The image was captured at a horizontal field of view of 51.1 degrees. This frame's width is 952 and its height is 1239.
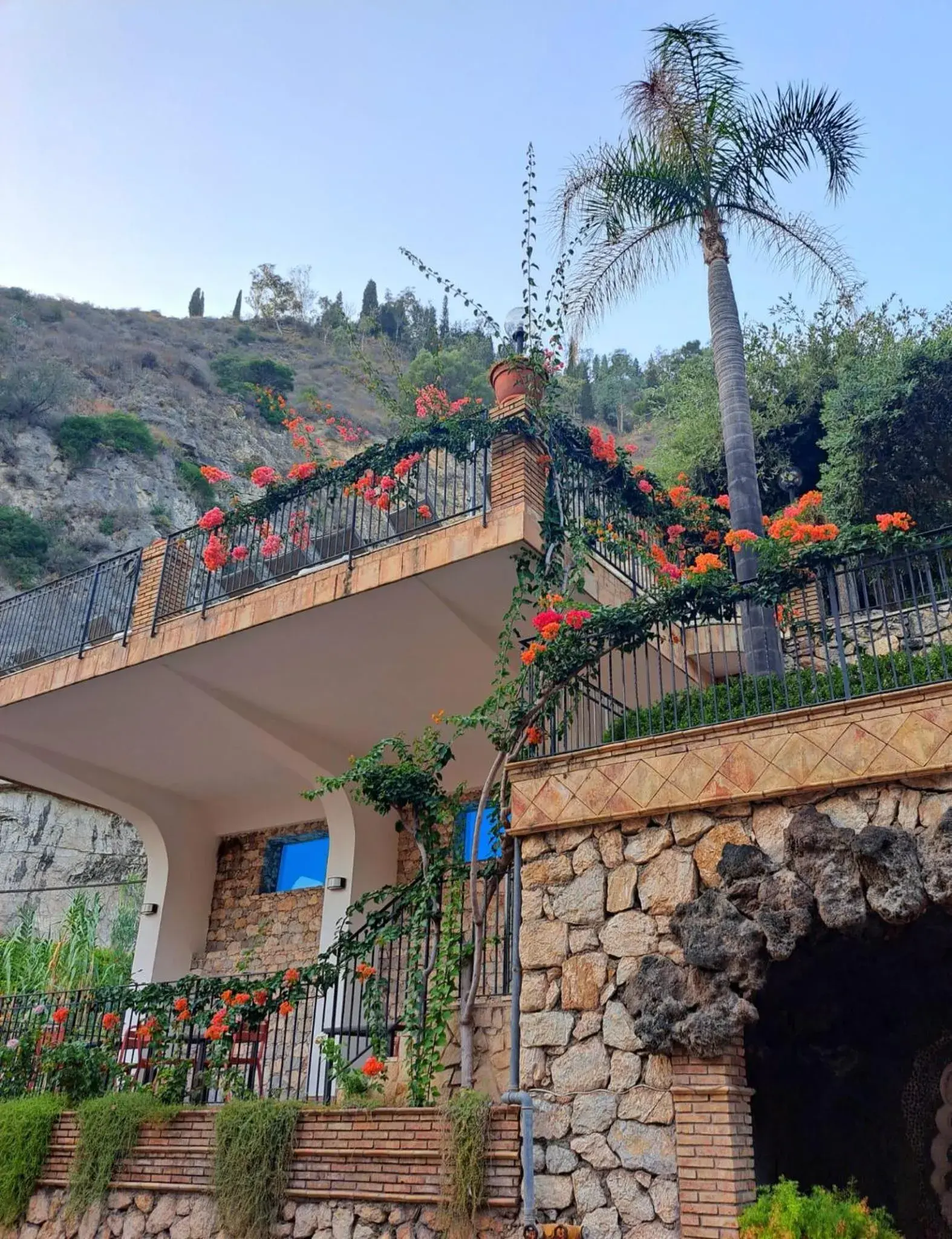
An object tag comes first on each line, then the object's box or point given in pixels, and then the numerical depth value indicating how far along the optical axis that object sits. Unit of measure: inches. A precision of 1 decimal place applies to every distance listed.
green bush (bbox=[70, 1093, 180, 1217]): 308.8
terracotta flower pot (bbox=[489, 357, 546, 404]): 376.8
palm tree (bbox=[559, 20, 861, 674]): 408.8
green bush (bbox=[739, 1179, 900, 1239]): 203.6
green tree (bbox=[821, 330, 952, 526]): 577.9
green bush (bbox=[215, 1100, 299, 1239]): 273.0
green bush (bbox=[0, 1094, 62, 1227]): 323.9
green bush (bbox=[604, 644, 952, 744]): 243.8
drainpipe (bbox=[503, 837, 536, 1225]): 238.4
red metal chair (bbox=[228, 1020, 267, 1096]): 322.0
